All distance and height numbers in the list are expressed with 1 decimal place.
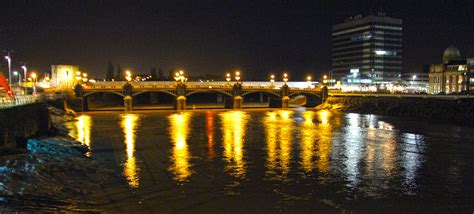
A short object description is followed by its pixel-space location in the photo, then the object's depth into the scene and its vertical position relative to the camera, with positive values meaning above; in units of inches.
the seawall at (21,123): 1071.0 -99.1
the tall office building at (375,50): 6899.6 +617.5
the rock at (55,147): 1049.5 -146.6
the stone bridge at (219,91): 3405.5 -25.2
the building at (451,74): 4764.8 +163.6
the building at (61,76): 3794.3 +111.6
